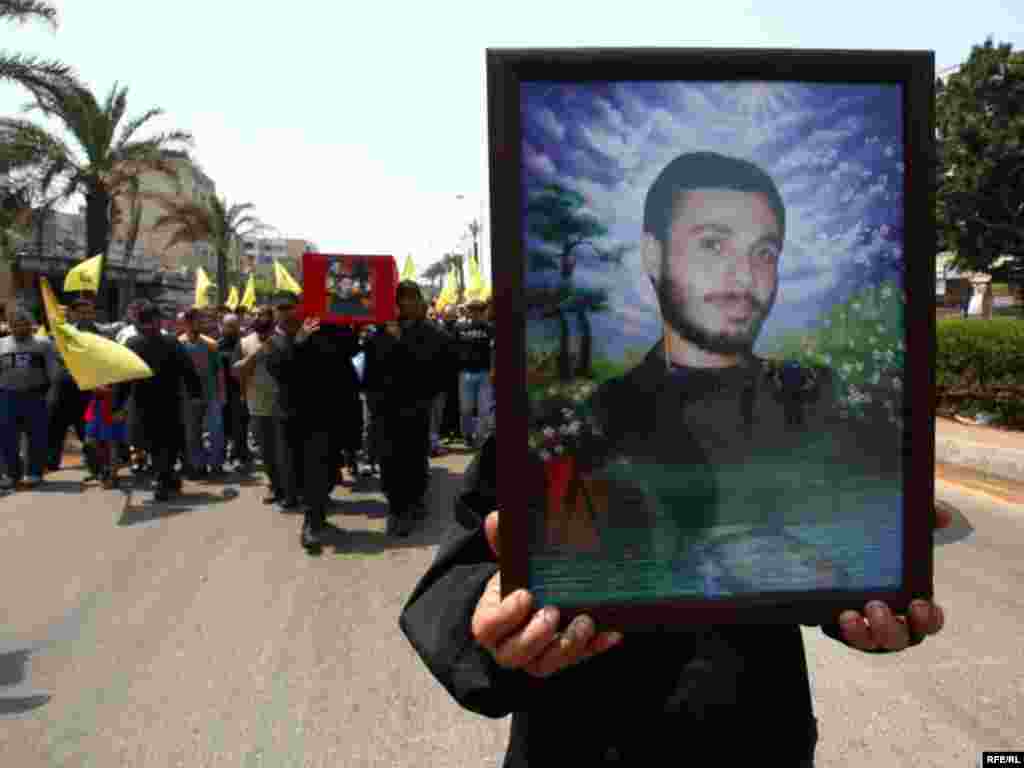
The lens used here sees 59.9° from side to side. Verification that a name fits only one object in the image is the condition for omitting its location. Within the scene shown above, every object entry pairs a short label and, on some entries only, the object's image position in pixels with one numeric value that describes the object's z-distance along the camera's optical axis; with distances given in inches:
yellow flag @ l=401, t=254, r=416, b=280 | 509.0
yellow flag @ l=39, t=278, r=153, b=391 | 302.5
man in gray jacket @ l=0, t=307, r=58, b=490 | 363.6
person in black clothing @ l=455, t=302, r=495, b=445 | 434.9
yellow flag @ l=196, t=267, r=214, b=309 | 512.8
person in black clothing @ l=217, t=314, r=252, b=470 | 417.1
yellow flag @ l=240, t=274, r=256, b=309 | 706.2
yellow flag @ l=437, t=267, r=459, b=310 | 794.8
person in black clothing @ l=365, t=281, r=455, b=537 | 284.2
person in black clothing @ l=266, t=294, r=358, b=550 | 261.4
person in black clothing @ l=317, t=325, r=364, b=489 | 269.0
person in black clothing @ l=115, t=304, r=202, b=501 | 336.8
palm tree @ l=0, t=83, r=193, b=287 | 698.8
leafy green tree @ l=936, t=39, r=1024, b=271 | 1018.7
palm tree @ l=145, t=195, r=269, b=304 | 1157.2
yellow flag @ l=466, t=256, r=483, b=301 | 662.0
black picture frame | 43.8
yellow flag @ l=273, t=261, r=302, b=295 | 429.1
